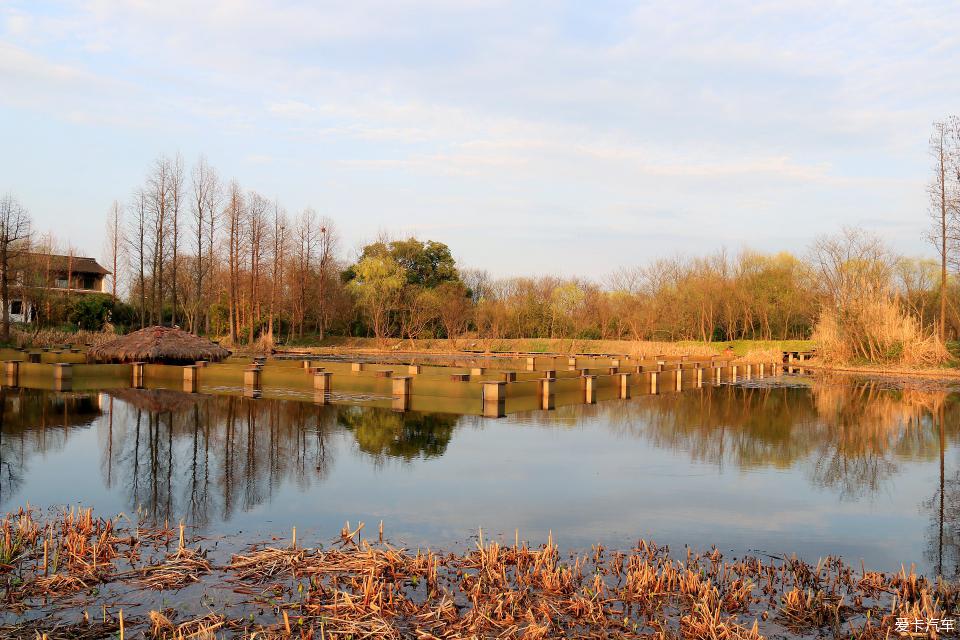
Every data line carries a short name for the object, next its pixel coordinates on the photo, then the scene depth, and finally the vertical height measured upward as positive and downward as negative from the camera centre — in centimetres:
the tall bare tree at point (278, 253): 3669 +371
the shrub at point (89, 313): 3266 +42
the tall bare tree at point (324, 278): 3841 +256
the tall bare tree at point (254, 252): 3412 +352
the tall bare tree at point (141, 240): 3344 +399
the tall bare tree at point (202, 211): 3353 +531
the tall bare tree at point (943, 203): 2991 +546
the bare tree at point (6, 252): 2556 +265
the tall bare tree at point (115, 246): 4344 +466
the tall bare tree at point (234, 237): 3312 +409
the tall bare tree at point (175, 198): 3284 +579
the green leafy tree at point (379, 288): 3822 +202
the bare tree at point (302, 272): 3850 +284
